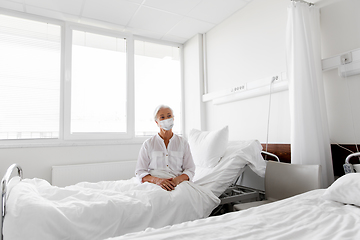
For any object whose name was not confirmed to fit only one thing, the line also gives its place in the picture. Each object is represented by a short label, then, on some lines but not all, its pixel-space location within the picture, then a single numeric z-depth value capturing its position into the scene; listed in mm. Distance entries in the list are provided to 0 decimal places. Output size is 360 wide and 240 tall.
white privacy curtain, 1916
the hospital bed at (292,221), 942
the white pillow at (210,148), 2383
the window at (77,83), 3035
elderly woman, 2047
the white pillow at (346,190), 1244
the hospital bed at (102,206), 1294
